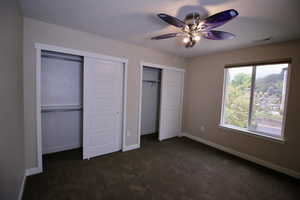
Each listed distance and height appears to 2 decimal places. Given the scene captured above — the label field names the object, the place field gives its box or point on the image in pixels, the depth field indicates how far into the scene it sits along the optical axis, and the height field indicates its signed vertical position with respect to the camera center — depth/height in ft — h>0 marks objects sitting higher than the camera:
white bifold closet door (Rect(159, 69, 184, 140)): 12.56 -1.00
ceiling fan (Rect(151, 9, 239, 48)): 4.83 +2.63
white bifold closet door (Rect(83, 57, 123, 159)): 8.78 -1.13
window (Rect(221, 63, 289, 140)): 8.79 -0.18
